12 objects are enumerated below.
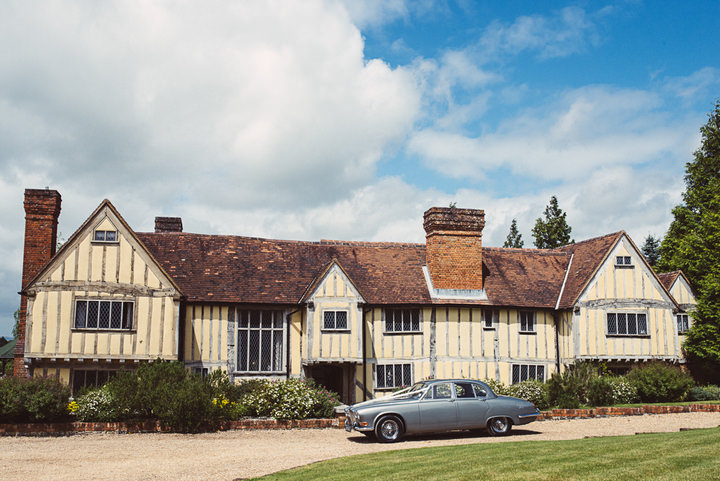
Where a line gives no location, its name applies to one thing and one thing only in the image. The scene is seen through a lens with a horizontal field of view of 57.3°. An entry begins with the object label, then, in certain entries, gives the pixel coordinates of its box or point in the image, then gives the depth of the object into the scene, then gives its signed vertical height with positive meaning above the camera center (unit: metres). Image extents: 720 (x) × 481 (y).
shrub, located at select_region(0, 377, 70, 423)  17.47 -1.38
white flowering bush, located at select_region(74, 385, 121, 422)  18.25 -1.67
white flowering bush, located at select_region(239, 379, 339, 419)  19.31 -1.61
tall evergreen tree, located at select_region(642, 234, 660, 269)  53.50 +7.91
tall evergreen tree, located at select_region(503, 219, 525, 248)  53.91 +8.90
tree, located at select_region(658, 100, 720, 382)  27.80 +4.88
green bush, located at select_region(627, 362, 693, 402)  23.55 -1.32
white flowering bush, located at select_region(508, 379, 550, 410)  21.78 -1.57
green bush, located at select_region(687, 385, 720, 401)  24.69 -1.80
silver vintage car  15.40 -1.53
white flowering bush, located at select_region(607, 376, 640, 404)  22.98 -1.57
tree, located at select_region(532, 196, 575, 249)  45.44 +7.99
